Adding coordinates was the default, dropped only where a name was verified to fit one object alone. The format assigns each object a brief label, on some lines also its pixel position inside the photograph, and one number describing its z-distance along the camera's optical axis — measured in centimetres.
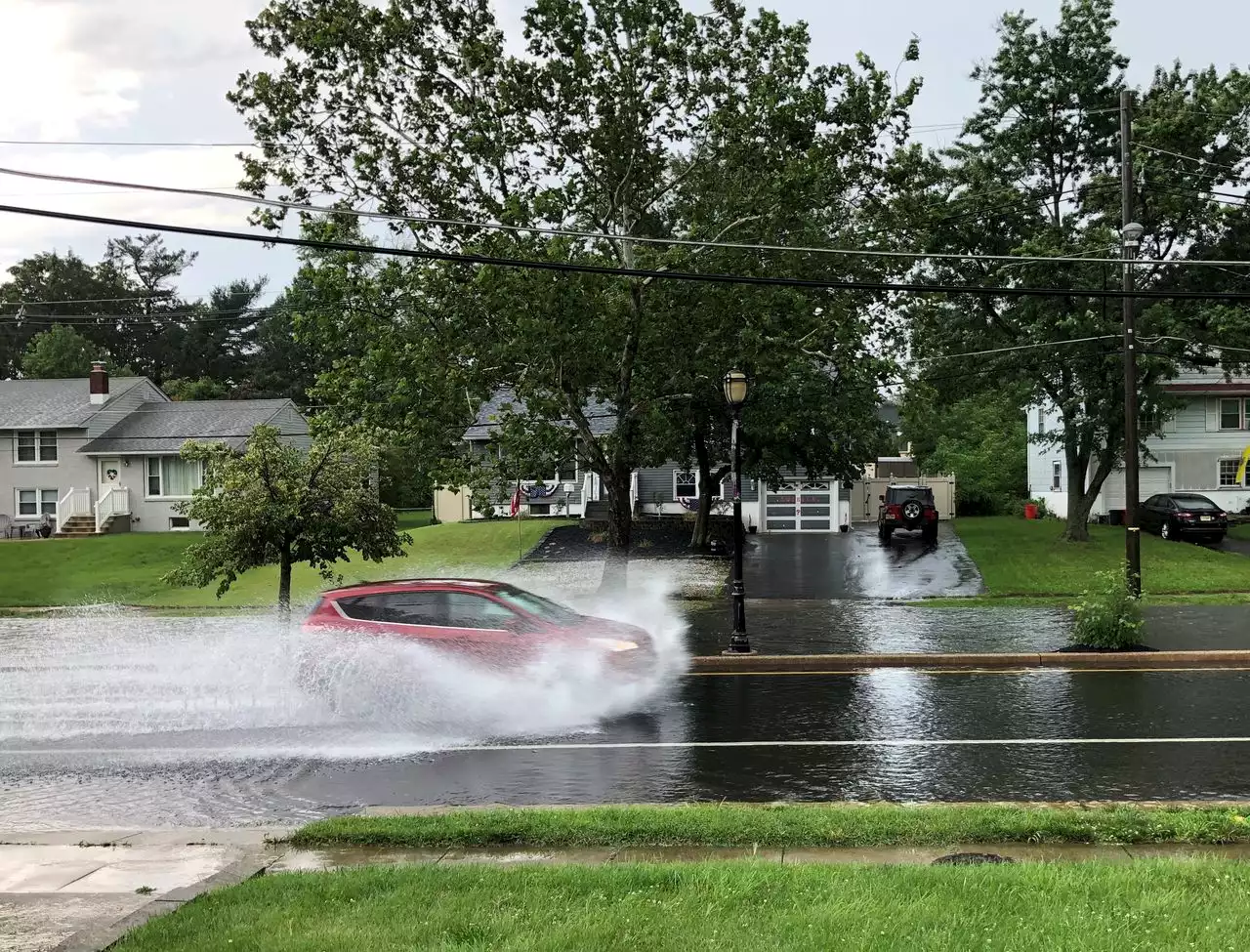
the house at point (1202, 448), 4219
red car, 1335
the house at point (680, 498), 4188
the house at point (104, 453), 4466
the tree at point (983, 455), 5147
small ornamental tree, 1866
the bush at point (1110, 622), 1698
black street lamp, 1769
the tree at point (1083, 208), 2989
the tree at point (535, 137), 2195
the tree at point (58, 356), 7206
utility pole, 2070
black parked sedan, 3525
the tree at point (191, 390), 6788
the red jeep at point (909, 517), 3741
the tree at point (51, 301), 8481
